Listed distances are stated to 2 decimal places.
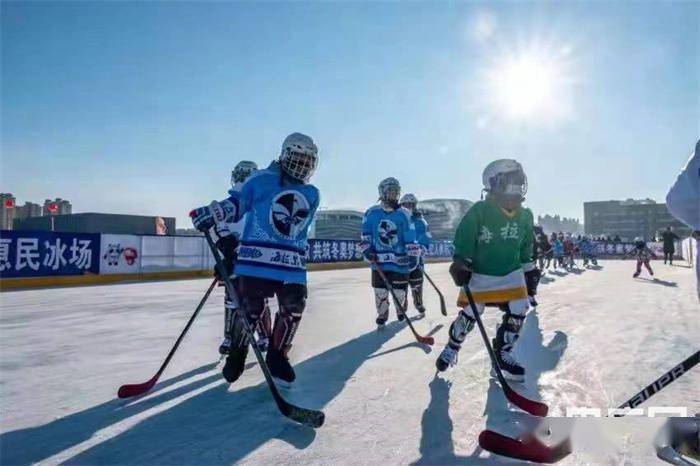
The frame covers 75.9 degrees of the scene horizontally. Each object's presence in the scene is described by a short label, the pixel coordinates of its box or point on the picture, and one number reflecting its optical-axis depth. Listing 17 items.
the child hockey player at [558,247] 20.66
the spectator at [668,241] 20.33
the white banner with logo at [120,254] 14.54
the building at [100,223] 44.50
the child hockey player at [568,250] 21.51
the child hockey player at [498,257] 3.45
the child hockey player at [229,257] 3.89
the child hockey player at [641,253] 15.33
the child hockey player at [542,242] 14.29
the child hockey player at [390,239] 6.21
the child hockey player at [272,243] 3.19
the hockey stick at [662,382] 2.32
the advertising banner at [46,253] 12.47
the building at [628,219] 96.31
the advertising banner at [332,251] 23.05
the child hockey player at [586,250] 23.76
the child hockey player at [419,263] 6.86
